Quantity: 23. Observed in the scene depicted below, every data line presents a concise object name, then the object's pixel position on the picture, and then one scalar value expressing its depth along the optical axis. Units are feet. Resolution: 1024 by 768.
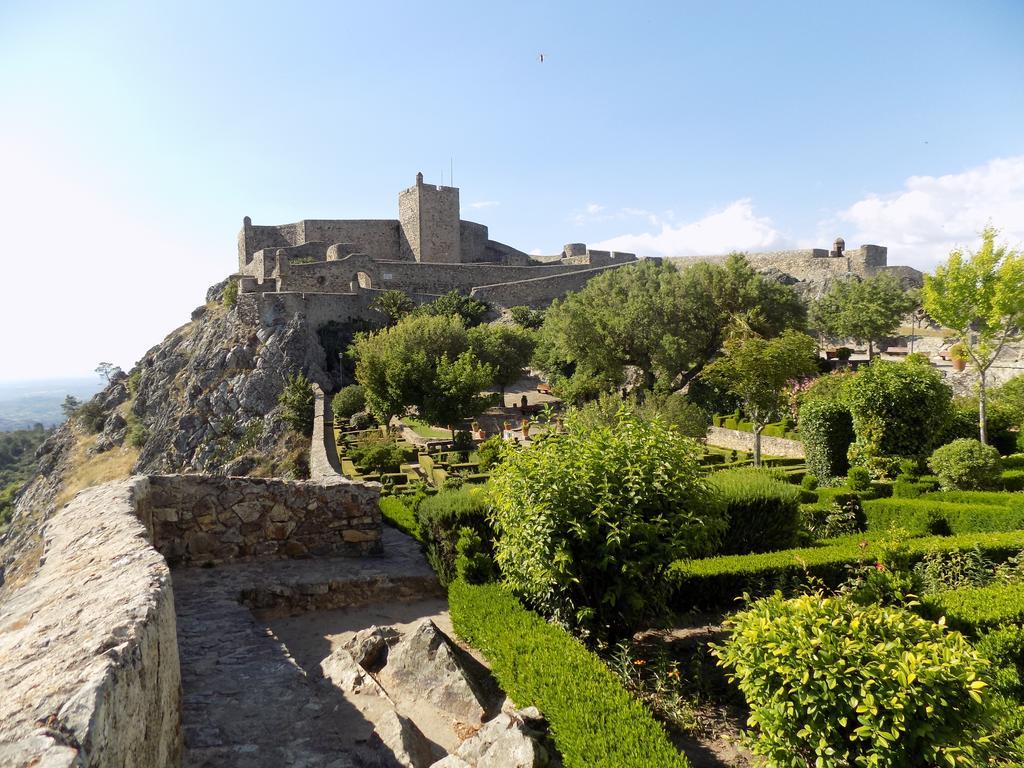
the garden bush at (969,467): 38.68
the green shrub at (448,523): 25.03
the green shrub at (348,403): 103.65
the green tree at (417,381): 80.69
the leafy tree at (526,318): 139.44
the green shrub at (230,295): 139.26
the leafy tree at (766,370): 65.00
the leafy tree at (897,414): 44.19
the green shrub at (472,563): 22.53
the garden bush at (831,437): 48.19
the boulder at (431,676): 16.93
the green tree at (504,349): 109.81
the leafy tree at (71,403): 229.04
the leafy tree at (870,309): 119.44
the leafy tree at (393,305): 133.90
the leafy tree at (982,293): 58.18
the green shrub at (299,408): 104.78
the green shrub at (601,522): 19.22
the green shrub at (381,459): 57.72
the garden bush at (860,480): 38.73
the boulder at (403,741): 13.84
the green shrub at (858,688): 11.91
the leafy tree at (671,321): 99.76
